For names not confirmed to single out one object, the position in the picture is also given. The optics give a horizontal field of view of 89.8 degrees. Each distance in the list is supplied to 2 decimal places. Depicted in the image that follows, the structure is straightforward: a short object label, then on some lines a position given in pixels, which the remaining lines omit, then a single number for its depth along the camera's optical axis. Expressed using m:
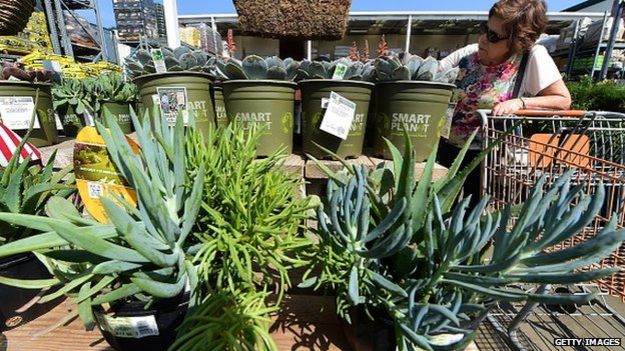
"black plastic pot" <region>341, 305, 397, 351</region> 0.38
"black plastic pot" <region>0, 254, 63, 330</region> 0.43
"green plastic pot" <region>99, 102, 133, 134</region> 1.56
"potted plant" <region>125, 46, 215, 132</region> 0.86
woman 1.07
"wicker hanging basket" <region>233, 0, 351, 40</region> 1.05
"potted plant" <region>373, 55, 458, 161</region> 0.80
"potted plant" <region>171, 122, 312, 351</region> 0.36
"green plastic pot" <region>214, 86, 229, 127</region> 1.01
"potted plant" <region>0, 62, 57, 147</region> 0.97
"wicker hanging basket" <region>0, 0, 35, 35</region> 0.96
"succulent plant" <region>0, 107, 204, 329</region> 0.30
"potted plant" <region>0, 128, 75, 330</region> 0.43
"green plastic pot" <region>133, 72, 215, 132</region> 0.87
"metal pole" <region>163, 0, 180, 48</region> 1.50
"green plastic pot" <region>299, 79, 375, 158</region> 0.81
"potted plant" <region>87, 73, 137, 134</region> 1.55
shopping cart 0.63
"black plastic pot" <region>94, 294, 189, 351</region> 0.37
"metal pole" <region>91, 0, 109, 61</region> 6.20
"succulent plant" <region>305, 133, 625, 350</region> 0.31
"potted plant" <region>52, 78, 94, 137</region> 1.44
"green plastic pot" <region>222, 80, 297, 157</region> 0.82
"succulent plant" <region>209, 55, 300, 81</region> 0.80
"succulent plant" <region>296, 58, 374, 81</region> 0.82
